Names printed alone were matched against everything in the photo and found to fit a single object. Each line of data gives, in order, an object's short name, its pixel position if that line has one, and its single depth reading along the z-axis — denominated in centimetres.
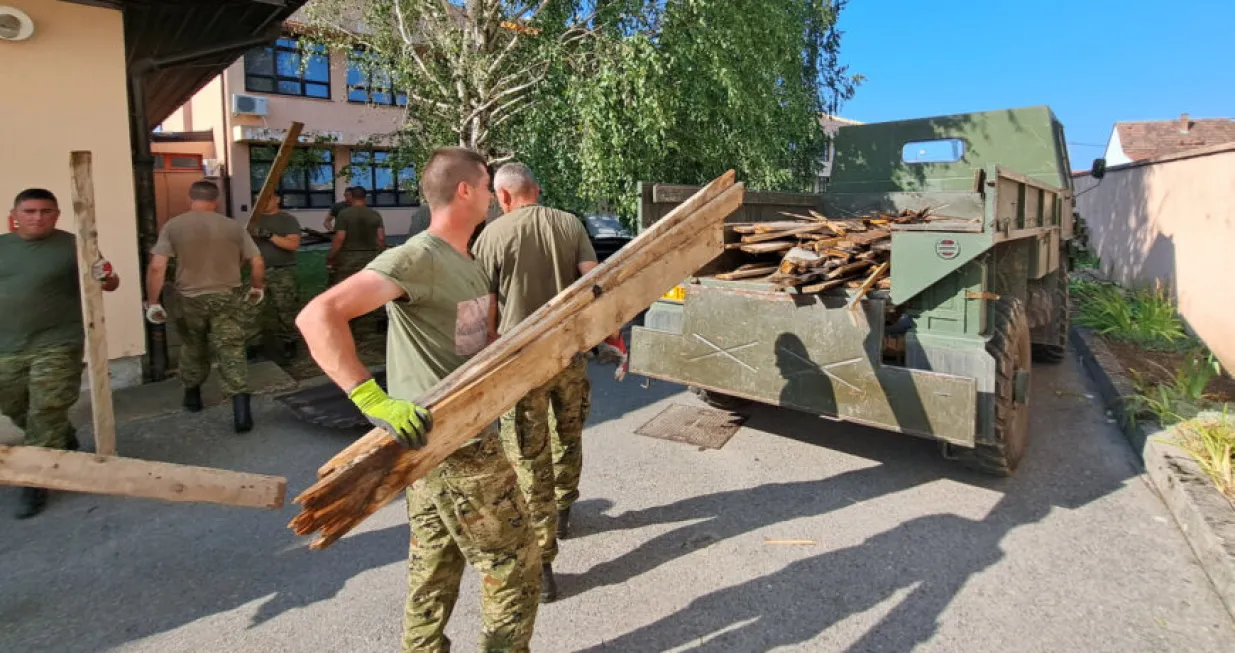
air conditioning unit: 1830
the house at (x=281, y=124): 1875
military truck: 375
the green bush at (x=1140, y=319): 782
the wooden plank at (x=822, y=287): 409
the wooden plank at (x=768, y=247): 462
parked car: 1326
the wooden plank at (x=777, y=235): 462
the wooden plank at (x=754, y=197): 462
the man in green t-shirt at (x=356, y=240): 829
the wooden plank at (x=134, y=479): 233
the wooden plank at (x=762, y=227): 479
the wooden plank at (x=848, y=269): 418
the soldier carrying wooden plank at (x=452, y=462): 211
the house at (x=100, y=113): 541
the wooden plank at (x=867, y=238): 434
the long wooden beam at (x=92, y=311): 360
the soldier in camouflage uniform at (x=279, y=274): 752
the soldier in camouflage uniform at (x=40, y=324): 407
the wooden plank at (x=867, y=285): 397
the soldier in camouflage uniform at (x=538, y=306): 313
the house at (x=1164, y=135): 2761
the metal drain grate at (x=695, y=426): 514
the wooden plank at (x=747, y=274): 459
